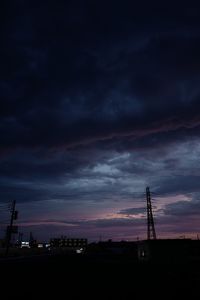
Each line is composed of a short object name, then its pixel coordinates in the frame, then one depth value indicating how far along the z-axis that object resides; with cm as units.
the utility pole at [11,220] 5101
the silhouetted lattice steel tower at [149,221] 4771
